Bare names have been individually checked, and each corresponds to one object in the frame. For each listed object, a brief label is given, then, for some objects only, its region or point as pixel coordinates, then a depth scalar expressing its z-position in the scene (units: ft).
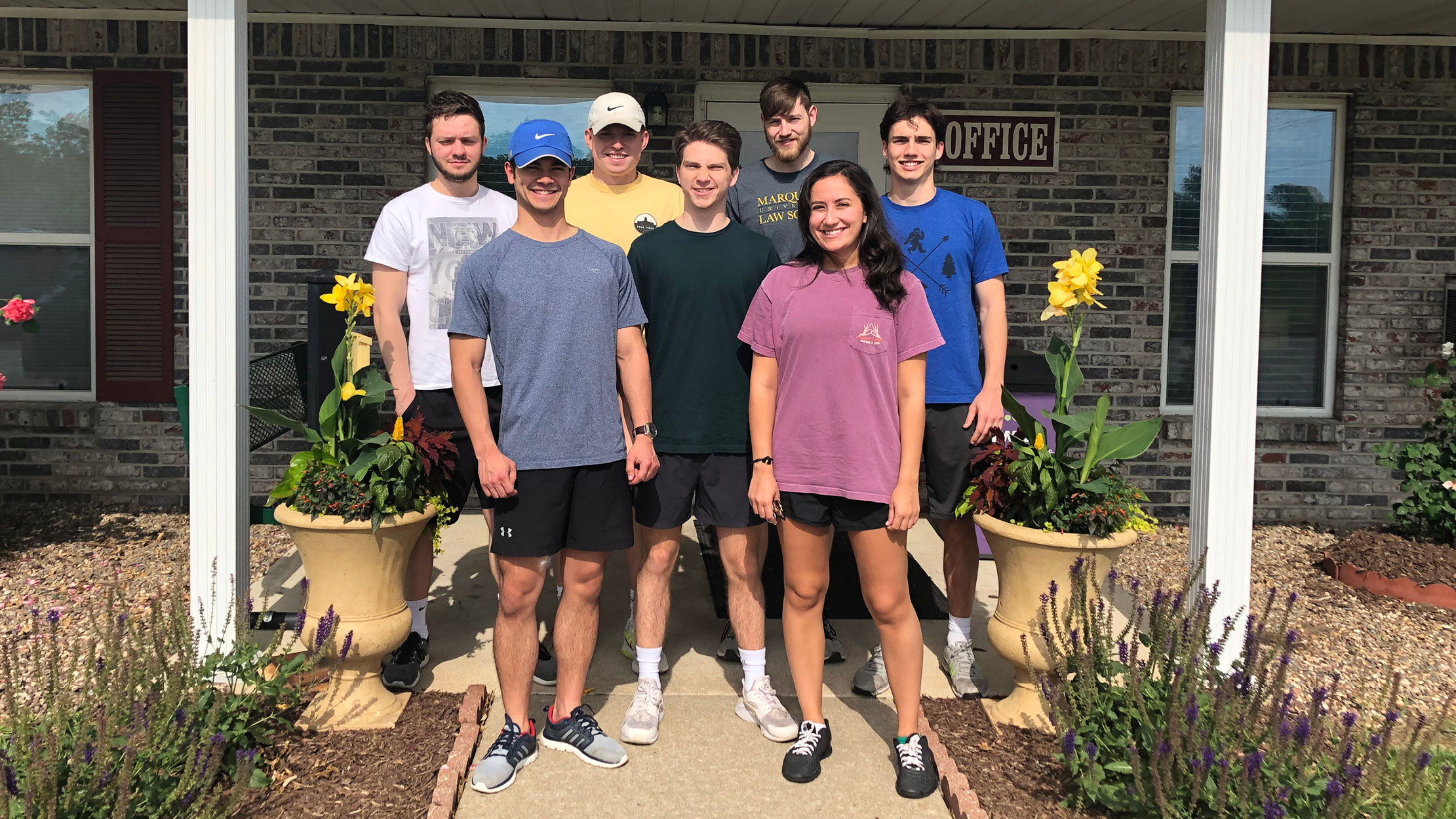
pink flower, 14.98
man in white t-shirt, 11.37
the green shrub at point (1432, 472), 16.52
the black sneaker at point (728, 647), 12.72
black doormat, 14.58
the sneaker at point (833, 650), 12.67
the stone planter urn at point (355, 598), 10.53
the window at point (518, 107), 19.47
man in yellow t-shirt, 11.29
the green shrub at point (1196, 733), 7.89
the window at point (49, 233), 19.51
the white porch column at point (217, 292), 10.73
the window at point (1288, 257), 20.45
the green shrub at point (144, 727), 7.67
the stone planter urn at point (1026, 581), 10.46
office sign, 19.92
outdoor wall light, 19.21
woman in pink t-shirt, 9.46
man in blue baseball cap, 9.53
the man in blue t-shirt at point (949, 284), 10.96
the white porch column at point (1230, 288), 10.92
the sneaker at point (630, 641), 12.62
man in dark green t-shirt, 10.36
